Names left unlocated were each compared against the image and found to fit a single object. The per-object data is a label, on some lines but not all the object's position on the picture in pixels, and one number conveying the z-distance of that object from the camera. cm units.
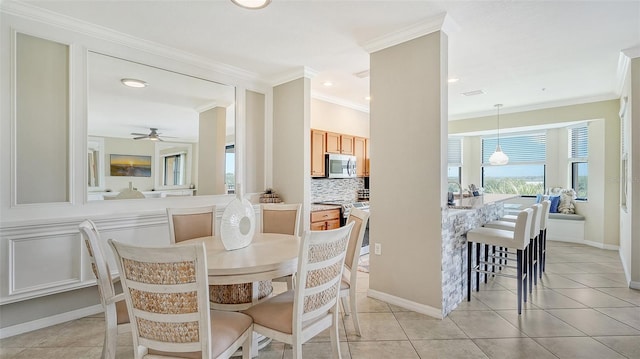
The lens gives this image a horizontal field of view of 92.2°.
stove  462
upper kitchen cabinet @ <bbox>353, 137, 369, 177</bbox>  563
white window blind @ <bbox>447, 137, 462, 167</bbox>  745
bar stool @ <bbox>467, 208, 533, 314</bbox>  280
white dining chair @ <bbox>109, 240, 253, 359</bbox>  133
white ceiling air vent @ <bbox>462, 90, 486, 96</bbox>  493
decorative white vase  210
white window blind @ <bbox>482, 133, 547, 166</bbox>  652
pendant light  576
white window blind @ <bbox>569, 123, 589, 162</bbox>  580
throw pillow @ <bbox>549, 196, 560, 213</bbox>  590
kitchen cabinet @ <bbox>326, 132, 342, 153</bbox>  503
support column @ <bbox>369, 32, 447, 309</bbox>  272
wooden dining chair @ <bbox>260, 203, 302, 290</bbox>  301
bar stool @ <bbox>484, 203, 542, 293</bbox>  321
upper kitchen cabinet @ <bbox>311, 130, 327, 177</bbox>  474
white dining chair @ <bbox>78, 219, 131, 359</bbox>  174
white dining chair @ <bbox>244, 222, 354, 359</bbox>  164
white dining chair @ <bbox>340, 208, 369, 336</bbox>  237
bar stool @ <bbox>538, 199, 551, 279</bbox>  372
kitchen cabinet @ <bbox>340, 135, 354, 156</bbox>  528
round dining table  167
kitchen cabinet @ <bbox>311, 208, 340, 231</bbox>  425
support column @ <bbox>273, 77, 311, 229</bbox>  404
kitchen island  275
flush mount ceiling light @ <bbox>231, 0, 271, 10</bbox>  222
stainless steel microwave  496
